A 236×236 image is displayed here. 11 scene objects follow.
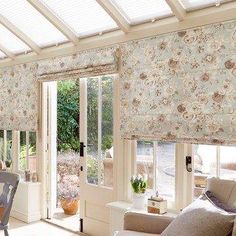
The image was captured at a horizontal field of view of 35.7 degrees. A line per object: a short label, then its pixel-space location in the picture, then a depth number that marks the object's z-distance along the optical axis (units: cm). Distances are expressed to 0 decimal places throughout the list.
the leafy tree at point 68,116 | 823
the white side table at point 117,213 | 378
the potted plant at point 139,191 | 374
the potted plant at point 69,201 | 554
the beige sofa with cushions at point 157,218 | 274
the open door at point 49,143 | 521
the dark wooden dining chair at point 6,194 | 321
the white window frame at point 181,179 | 354
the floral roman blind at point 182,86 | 312
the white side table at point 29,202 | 512
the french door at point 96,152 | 433
